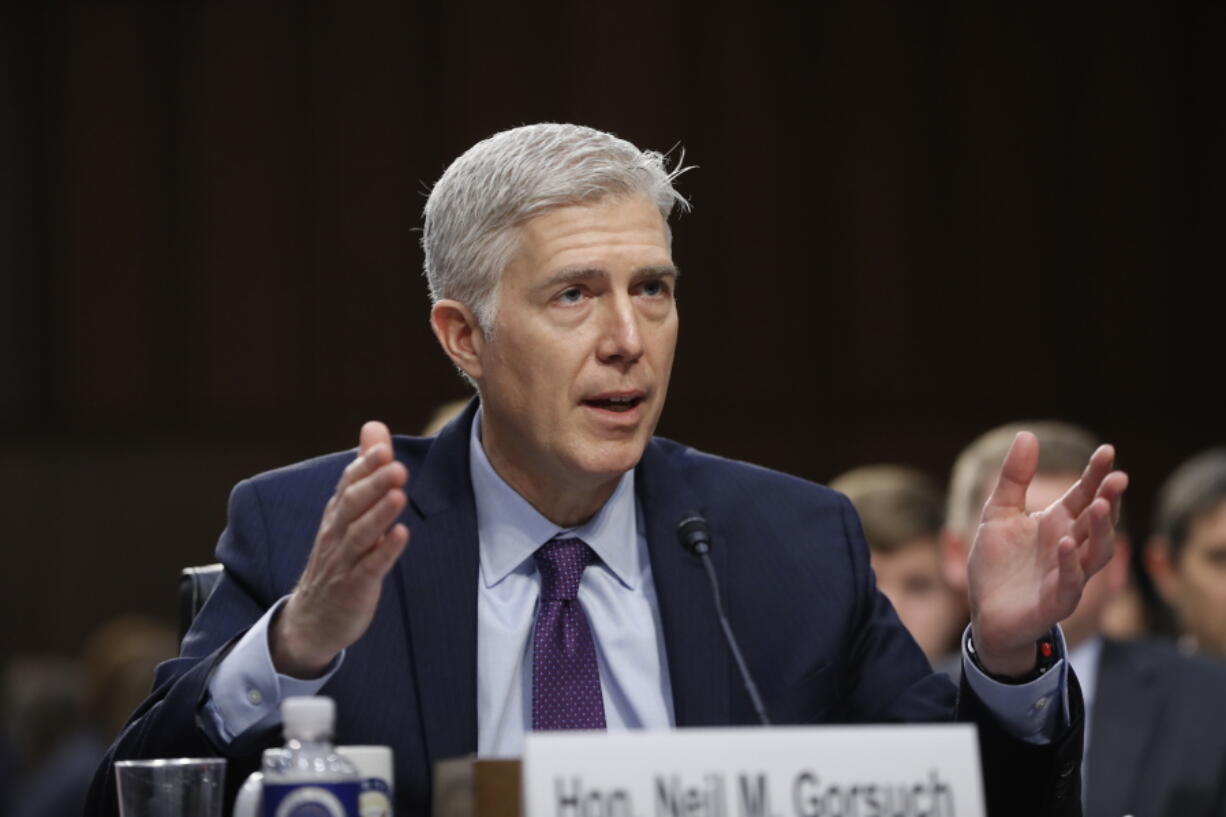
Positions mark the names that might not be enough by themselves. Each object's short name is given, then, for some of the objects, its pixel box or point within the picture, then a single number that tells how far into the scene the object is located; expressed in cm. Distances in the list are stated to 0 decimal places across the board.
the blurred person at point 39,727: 1445
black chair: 526
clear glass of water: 351
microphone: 445
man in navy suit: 461
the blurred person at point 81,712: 1161
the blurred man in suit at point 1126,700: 807
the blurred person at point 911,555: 941
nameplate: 306
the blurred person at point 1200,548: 995
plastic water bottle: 315
